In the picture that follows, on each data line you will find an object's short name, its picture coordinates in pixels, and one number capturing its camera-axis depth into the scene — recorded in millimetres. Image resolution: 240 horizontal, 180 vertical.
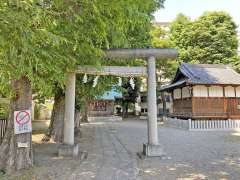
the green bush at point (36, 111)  33962
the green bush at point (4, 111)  13346
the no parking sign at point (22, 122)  7516
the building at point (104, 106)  40062
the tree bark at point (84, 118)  29948
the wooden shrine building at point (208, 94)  22375
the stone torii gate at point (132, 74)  9555
